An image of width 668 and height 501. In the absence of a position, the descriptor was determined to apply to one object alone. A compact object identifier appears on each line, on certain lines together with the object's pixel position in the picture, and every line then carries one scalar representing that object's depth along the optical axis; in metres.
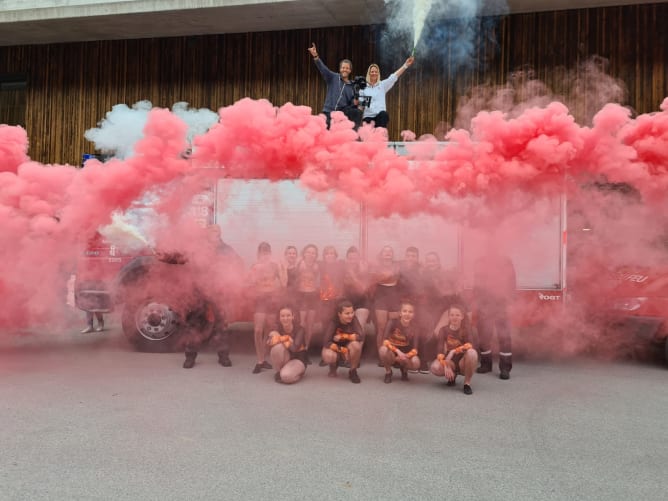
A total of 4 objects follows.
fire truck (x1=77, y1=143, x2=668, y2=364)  7.39
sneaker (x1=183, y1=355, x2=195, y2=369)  6.96
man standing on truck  8.43
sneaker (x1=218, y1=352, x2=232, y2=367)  7.11
